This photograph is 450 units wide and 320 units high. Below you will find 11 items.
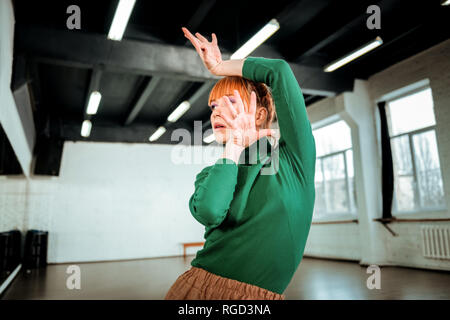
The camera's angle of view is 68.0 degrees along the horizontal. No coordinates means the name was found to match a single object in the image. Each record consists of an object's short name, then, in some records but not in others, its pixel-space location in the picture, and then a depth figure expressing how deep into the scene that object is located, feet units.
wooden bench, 34.35
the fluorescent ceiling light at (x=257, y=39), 13.85
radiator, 18.29
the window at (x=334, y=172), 26.32
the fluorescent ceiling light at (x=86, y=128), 26.65
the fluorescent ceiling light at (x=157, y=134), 29.12
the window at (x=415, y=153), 19.71
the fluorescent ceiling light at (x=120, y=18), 12.13
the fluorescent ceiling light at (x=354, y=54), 16.26
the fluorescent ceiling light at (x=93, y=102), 20.20
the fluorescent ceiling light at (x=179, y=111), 23.49
